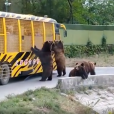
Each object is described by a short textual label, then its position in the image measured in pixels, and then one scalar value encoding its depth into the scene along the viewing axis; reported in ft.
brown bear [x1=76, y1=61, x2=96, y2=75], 57.90
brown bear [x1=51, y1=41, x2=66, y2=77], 62.59
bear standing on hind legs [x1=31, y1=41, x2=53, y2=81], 59.19
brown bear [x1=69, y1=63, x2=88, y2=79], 54.72
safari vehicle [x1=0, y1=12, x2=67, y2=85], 54.60
